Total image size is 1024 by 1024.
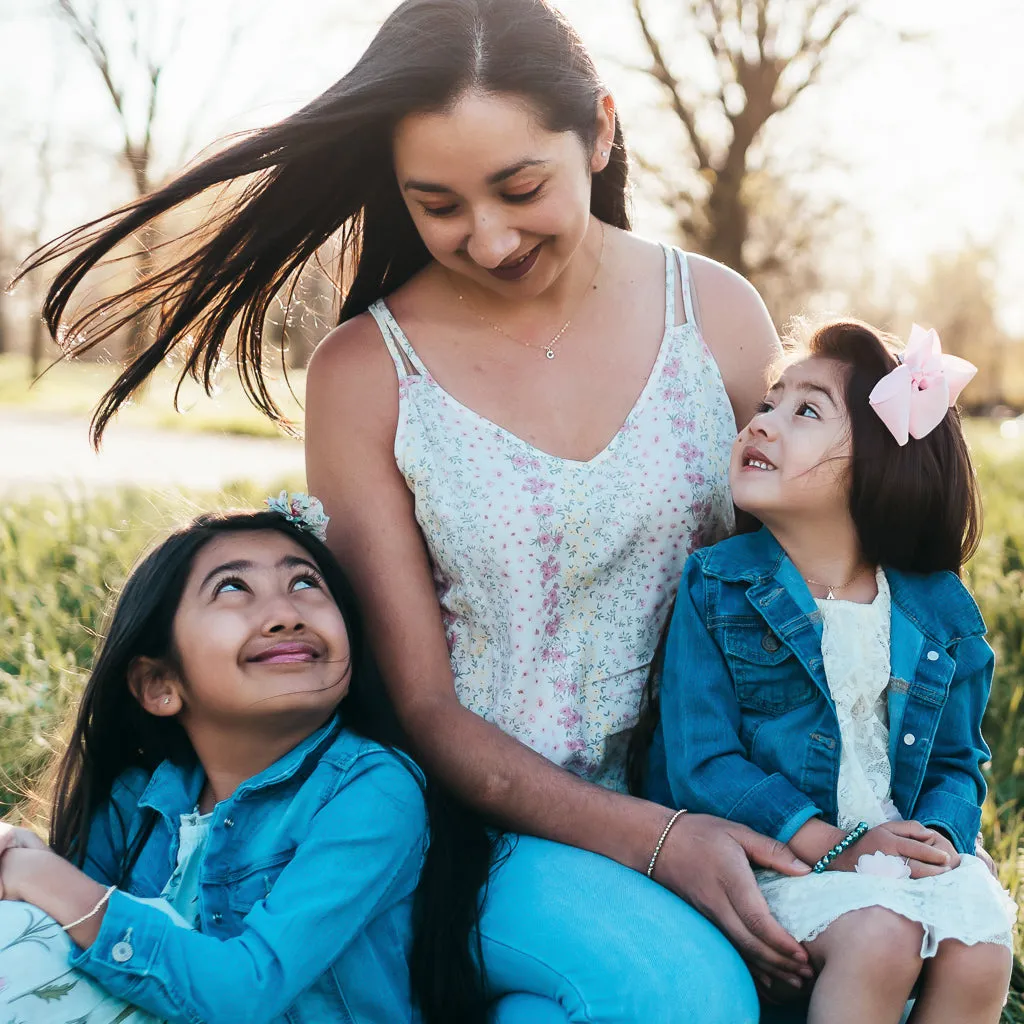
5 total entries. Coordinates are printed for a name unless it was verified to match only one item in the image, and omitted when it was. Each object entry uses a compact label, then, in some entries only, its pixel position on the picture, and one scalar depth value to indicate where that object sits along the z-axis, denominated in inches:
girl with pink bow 94.9
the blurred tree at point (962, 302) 1475.1
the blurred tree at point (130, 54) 595.8
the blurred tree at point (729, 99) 545.3
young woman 90.4
